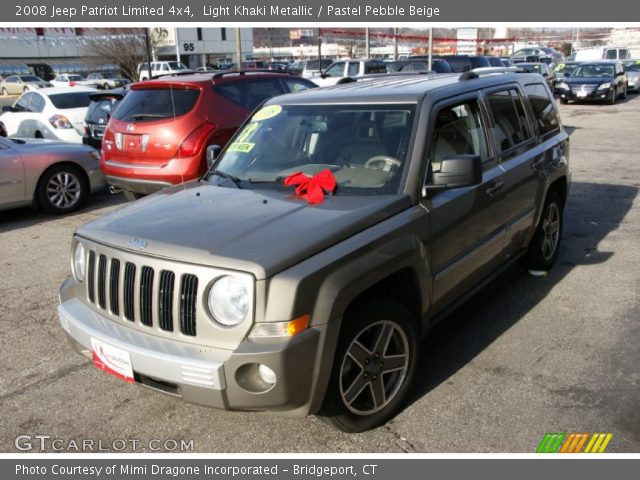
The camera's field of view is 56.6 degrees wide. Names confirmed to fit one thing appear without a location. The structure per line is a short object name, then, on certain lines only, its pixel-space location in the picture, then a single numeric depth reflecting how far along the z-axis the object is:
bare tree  43.25
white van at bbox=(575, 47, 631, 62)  35.97
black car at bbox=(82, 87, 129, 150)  11.00
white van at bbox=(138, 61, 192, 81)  44.11
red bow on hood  3.47
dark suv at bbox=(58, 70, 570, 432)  2.72
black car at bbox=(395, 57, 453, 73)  21.44
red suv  7.18
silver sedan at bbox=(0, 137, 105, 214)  7.90
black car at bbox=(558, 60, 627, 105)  22.09
